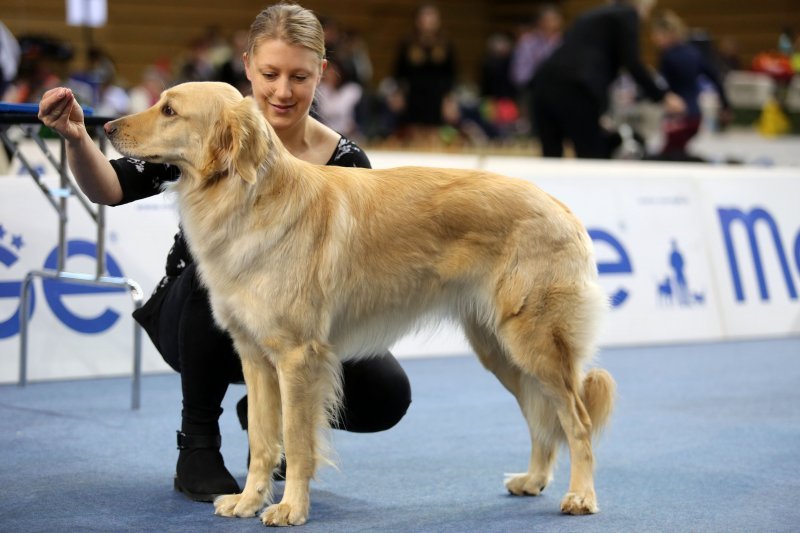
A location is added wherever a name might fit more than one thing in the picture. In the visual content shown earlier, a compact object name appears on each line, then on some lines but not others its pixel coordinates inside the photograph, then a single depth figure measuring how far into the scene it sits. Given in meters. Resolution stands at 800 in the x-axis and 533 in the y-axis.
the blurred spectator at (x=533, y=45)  14.58
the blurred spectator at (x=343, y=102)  13.01
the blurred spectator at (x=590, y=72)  7.30
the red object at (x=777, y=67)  14.91
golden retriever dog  2.68
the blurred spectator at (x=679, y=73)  9.74
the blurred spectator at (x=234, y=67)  11.59
